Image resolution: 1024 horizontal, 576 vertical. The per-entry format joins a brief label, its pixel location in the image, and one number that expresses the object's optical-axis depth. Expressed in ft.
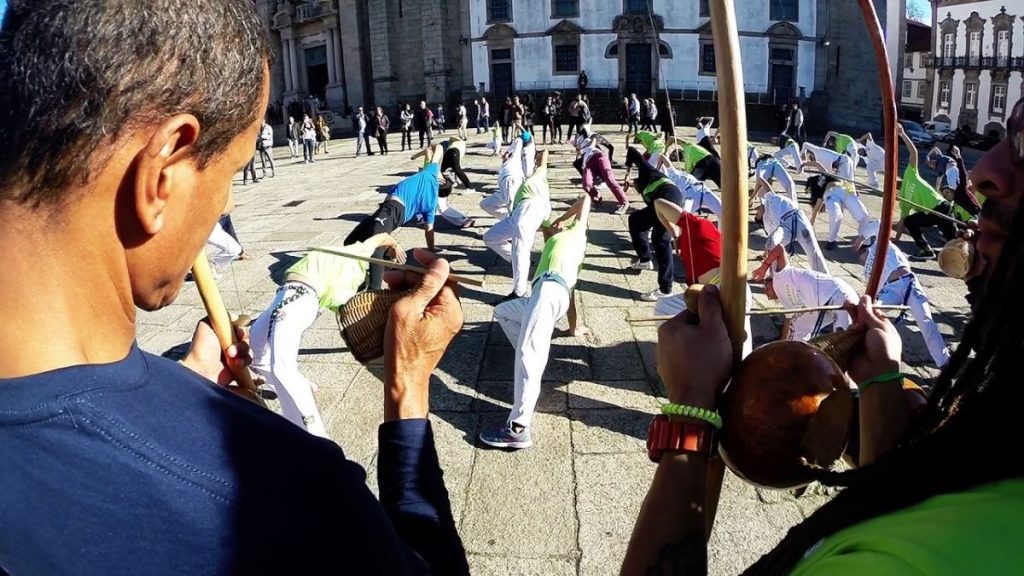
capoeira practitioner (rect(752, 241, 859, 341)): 16.56
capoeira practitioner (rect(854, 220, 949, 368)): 17.87
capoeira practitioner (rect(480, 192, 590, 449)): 14.80
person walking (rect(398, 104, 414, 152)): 77.61
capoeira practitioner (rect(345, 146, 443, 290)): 25.94
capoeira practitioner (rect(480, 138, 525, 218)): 32.55
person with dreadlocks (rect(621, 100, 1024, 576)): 2.28
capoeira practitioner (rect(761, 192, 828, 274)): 23.32
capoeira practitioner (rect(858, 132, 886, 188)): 48.52
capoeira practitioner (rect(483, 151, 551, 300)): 24.26
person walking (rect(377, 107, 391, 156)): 72.55
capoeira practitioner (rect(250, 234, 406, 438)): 14.20
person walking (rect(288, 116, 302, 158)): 80.81
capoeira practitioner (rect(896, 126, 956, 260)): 29.12
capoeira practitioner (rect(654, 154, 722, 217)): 31.35
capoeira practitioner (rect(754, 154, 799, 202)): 33.88
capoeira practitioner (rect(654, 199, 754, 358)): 18.12
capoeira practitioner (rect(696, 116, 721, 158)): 47.06
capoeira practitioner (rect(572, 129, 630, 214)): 40.11
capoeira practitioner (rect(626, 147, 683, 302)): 25.49
